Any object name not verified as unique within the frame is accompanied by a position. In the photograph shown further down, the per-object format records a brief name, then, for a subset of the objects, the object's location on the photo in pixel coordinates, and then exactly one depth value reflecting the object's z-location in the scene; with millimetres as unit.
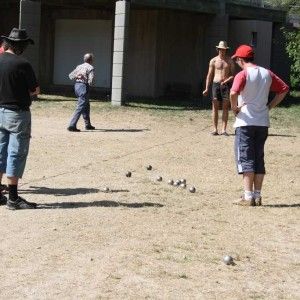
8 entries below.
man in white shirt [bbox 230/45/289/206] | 7594
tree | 21203
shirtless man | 13602
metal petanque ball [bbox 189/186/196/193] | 8531
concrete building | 22109
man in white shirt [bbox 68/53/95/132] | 13945
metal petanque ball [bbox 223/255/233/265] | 5539
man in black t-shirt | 7121
